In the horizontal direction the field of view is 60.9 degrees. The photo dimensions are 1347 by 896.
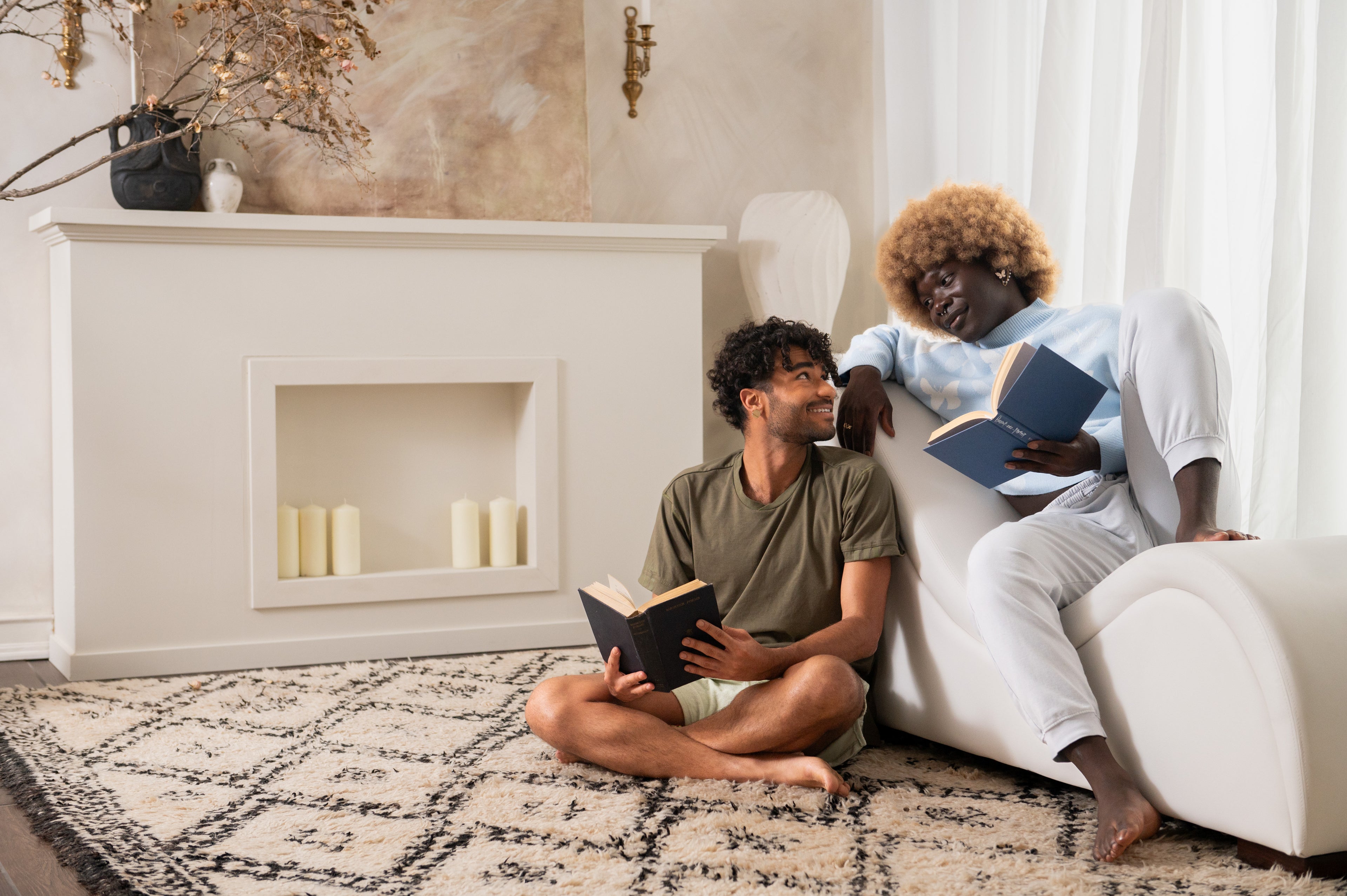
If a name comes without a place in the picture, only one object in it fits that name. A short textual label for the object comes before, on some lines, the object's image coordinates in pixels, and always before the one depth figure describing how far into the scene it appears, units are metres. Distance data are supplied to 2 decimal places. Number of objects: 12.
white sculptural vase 3.38
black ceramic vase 2.86
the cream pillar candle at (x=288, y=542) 2.96
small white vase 2.96
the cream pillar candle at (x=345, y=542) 3.01
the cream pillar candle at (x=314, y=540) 2.99
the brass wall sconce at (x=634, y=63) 3.50
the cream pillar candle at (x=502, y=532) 3.13
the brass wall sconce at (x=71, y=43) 2.99
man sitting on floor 1.81
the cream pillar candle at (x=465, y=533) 3.12
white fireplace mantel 2.76
